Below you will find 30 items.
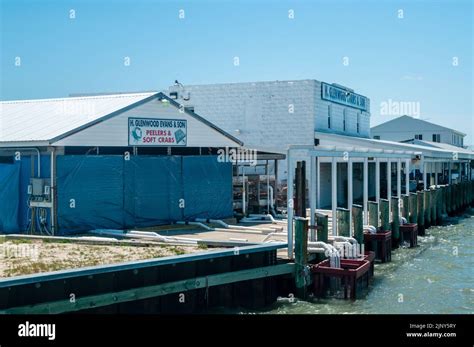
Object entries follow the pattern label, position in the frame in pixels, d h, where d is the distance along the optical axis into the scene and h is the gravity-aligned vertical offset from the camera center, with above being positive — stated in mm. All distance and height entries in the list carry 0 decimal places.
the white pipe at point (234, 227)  20662 -1444
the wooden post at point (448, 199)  37225 -1049
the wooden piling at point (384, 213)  23016 -1129
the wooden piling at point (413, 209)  27891 -1190
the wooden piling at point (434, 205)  32281 -1211
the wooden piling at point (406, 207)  26922 -1079
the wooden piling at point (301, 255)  15727 -1735
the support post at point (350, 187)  20205 -229
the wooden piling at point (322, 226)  17159 -1149
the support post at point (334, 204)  19391 -675
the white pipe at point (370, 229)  21438 -1530
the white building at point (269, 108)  33188 +3559
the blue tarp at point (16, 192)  18781 -304
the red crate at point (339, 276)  15797 -2221
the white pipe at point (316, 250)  16523 -1684
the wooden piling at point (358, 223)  19984 -1253
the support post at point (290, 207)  16203 -633
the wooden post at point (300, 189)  16906 -220
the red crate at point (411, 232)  24906 -1887
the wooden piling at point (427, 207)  30812 -1244
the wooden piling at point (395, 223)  24453 -1535
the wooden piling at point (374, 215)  22469 -1149
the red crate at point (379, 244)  21109 -1979
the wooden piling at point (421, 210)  29027 -1300
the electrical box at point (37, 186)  18453 -139
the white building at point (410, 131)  66062 +4768
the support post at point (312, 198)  17252 -467
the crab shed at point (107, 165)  18609 +462
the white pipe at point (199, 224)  20555 -1355
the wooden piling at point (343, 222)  19109 -1168
